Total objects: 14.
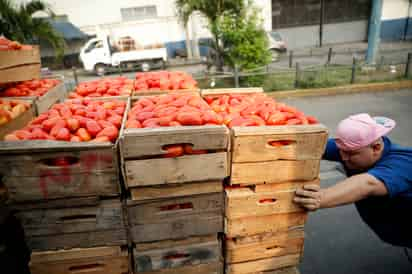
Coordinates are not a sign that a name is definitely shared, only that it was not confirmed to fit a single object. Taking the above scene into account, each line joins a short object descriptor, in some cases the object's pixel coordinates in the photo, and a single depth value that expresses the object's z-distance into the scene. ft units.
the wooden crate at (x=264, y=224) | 6.96
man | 6.18
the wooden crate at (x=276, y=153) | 6.33
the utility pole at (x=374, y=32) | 33.76
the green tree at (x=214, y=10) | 31.53
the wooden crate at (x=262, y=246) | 7.22
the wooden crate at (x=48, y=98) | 11.47
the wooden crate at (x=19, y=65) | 11.37
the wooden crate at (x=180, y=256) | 6.94
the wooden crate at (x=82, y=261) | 6.59
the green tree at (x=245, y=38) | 30.58
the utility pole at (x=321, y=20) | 74.33
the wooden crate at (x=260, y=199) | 6.70
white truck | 56.24
